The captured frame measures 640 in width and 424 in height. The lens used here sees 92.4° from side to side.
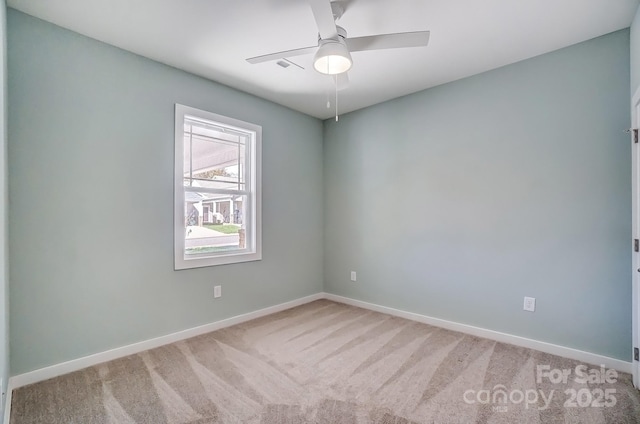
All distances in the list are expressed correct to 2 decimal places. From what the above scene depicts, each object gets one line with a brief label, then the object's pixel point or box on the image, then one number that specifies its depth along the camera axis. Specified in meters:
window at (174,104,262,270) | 2.97
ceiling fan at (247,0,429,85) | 1.77
